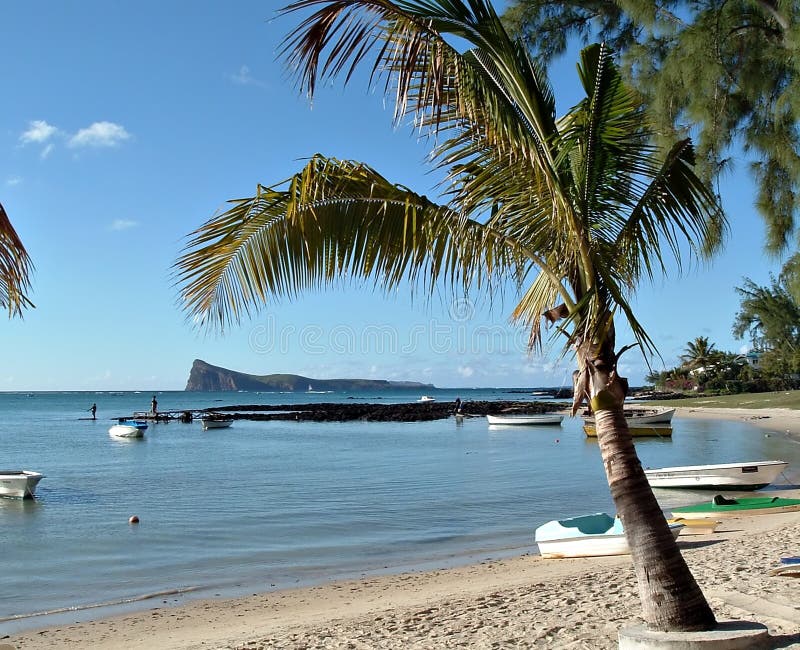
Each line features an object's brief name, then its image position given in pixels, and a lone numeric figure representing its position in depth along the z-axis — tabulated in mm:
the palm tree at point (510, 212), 4676
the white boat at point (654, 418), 46281
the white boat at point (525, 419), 58531
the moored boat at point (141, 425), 50703
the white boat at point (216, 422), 60400
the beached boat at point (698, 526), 14435
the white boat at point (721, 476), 20406
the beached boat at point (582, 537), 12102
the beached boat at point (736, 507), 16000
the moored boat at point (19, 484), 21734
